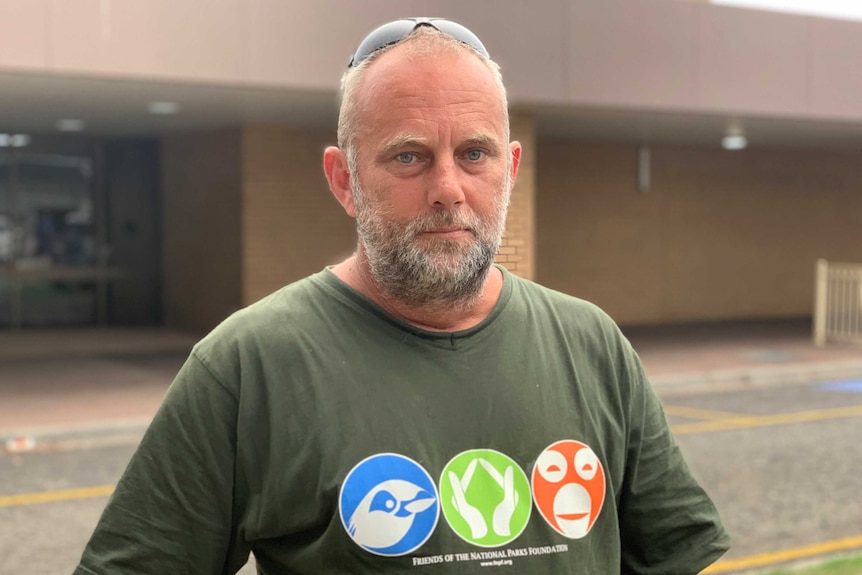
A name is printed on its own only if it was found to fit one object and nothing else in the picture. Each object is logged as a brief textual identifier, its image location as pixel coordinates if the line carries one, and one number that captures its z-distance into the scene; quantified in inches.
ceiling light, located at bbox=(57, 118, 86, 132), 577.6
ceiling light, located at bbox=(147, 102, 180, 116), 478.6
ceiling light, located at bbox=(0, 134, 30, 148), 661.9
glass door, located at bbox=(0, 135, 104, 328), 675.4
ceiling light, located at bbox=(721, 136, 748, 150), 671.8
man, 64.7
